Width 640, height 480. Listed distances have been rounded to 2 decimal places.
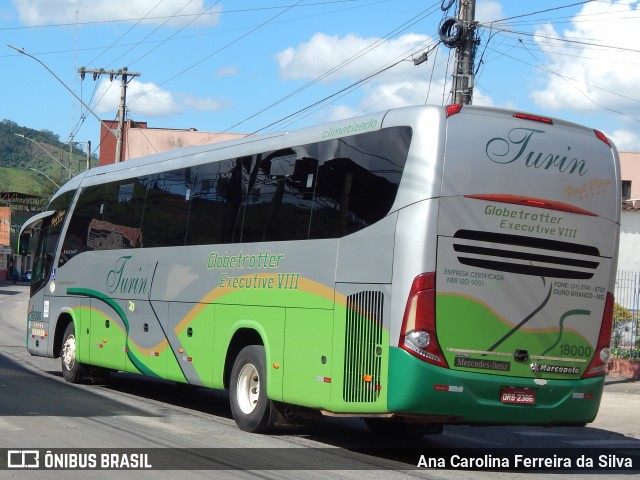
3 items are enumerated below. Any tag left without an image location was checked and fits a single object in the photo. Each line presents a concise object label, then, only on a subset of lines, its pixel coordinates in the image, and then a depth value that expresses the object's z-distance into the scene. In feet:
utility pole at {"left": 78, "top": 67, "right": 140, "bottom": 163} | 108.06
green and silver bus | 31.40
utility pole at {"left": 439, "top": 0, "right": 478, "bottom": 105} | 56.95
